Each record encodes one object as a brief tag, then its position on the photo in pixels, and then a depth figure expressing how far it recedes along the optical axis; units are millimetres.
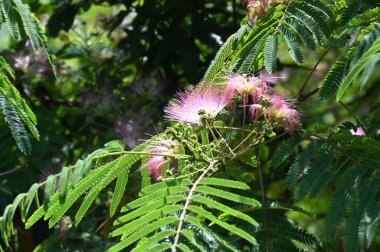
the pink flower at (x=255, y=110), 2747
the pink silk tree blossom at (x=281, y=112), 2754
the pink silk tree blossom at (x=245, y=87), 2805
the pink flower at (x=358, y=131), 3060
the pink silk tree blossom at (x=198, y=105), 2830
